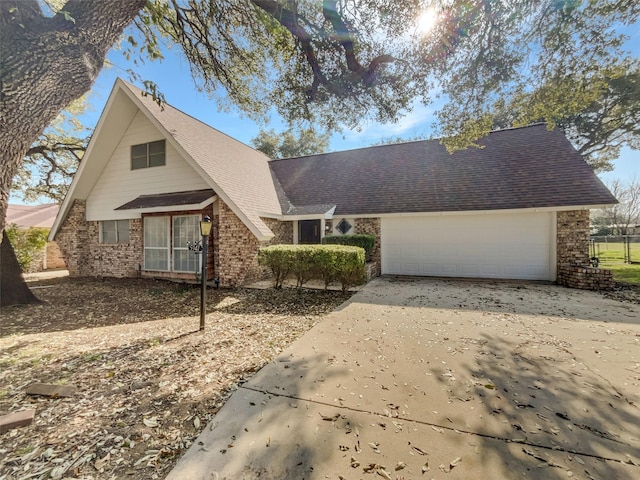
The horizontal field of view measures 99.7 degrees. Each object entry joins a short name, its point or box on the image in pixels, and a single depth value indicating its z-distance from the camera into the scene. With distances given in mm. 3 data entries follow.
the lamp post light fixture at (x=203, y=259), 5059
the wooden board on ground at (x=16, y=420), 2468
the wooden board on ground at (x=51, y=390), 3012
